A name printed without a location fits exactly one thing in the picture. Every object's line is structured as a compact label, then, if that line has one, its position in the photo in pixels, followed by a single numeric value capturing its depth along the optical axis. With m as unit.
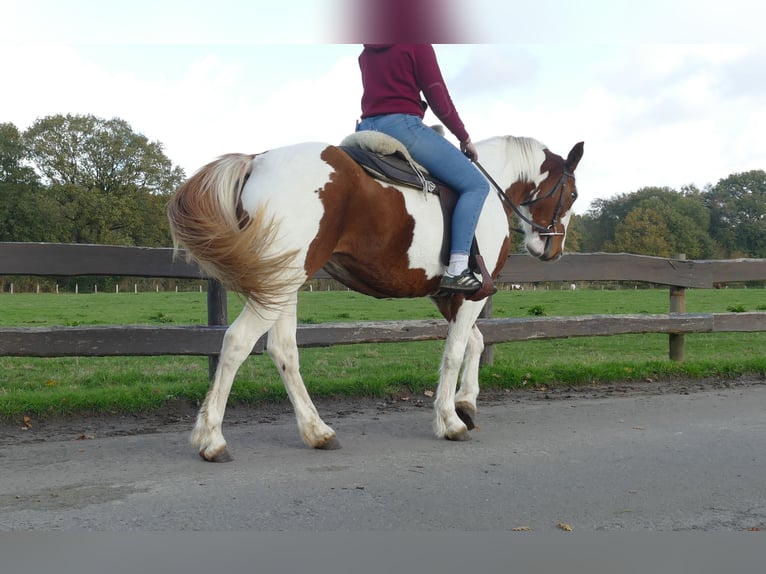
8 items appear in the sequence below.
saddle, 5.08
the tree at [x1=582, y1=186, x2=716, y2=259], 70.38
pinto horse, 4.55
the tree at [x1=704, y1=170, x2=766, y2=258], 71.88
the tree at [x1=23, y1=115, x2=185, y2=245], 46.16
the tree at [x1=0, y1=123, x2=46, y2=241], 43.53
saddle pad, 5.06
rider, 5.27
